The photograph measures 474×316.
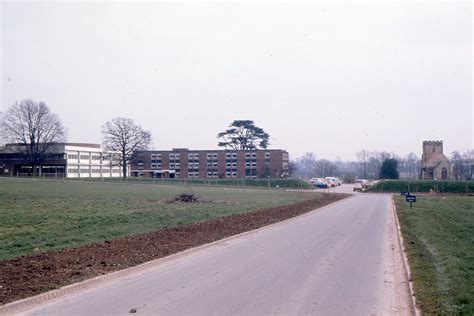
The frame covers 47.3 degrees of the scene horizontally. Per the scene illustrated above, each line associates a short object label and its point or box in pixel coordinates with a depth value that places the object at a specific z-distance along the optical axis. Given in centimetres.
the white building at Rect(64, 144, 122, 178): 11862
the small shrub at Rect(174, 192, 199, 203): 4447
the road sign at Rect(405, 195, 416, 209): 3807
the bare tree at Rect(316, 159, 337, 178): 15612
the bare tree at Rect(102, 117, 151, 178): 10131
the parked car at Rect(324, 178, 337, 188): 10035
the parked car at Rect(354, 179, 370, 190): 8406
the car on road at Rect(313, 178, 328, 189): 9562
